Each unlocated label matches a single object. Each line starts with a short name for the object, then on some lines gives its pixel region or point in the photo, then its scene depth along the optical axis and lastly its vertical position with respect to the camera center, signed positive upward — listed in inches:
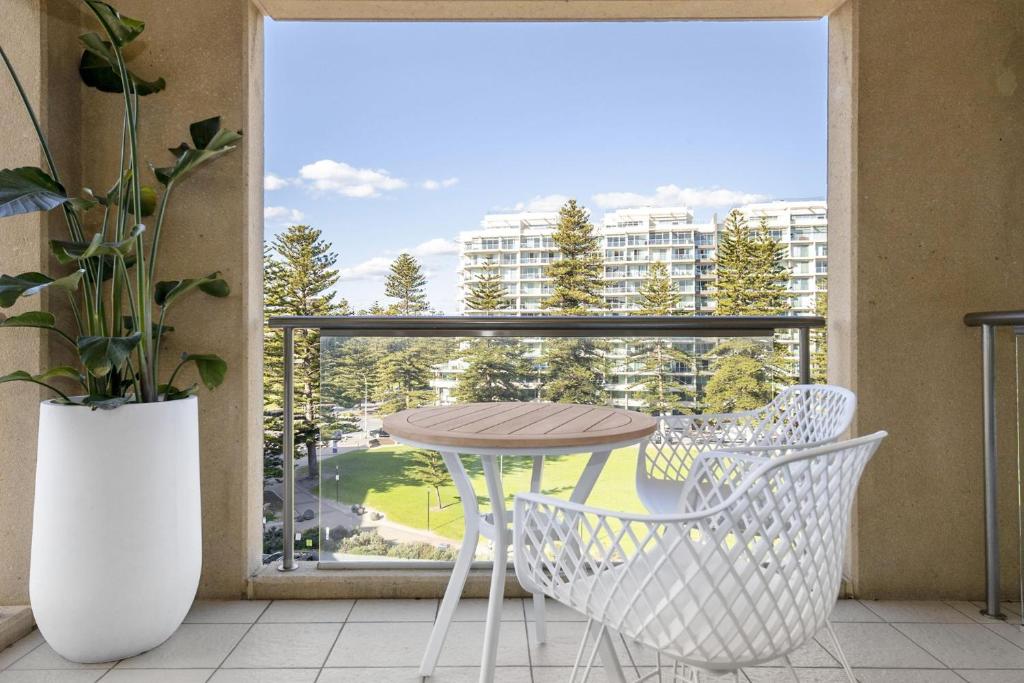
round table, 57.1 -9.4
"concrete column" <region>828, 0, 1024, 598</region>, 95.6 +12.5
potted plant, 75.0 -15.3
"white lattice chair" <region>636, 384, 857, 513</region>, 77.5 -12.3
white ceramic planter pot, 75.1 -23.7
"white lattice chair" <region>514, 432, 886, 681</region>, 42.1 -16.0
